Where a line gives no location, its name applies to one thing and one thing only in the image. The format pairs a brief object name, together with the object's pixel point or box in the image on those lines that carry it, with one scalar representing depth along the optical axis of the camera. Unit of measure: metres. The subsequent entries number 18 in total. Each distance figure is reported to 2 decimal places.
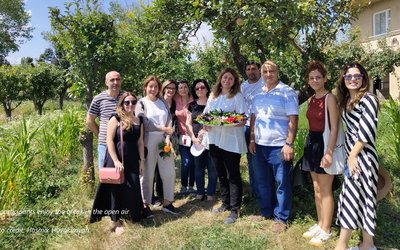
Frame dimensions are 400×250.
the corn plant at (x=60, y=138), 6.75
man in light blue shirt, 3.66
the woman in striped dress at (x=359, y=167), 3.03
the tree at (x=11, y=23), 29.43
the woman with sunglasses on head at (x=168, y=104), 4.95
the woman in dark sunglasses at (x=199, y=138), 4.84
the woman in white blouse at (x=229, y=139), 4.08
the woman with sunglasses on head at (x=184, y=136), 5.01
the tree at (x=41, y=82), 17.47
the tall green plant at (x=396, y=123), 5.48
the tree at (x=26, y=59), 44.65
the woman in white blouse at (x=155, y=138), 4.43
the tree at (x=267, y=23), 3.25
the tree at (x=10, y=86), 16.14
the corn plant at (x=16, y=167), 4.33
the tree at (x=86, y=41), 4.83
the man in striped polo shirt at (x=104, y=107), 4.17
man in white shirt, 4.26
